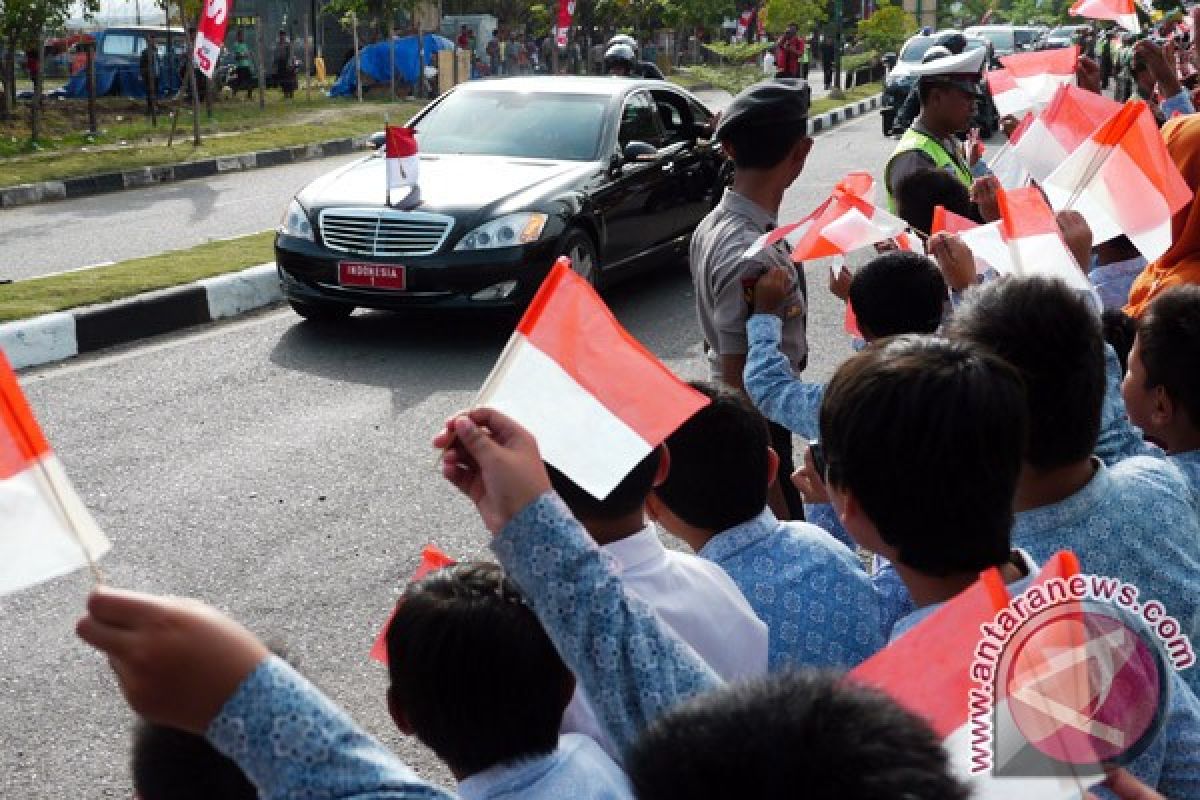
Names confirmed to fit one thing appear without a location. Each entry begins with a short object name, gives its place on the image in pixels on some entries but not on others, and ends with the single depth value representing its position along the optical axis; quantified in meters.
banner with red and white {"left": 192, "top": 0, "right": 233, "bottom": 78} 15.07
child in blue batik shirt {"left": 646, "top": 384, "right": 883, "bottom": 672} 2.46
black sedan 7.86
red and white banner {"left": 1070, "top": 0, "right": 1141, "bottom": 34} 7.01
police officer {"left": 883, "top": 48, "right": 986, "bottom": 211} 5.20
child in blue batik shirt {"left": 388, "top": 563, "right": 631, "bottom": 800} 1.77
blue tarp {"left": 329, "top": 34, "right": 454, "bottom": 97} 30.78
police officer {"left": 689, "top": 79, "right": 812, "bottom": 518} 3.66
